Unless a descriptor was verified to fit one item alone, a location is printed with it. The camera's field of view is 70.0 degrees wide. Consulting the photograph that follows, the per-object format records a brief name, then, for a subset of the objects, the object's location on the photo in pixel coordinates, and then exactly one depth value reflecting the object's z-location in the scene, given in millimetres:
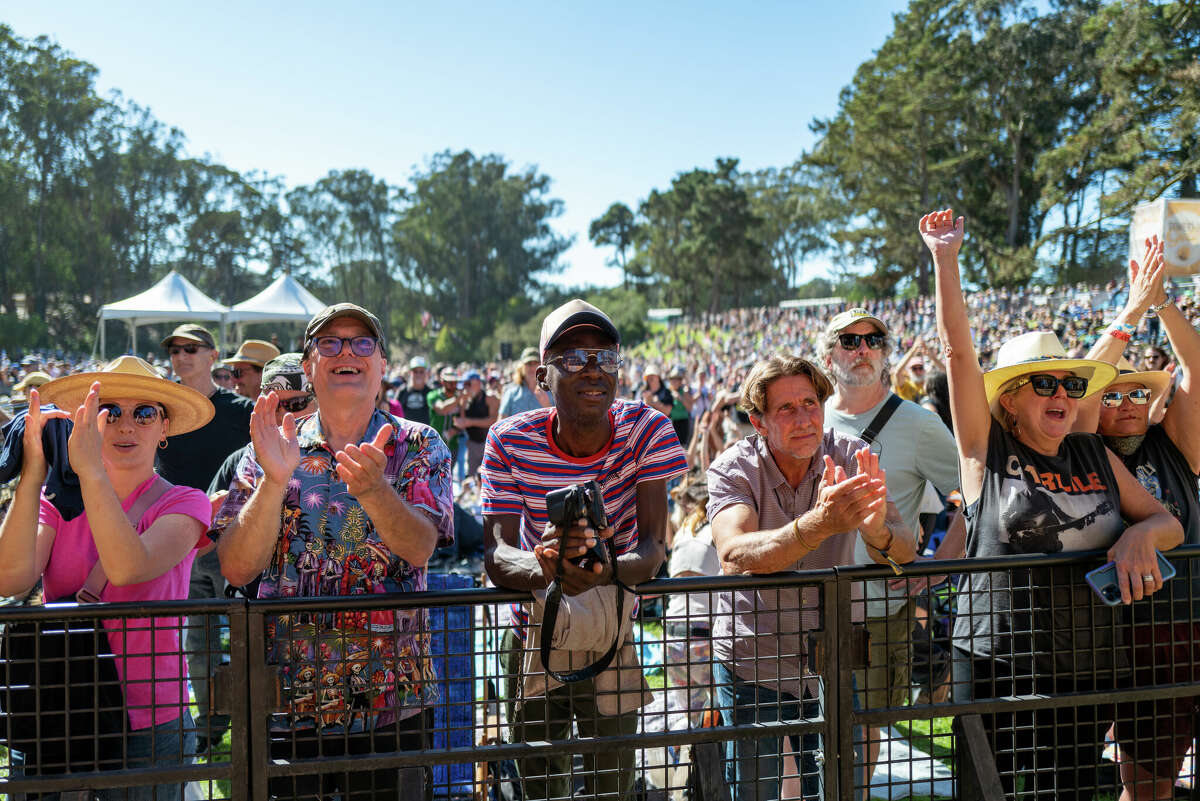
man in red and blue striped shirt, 2260
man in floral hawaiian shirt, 2076
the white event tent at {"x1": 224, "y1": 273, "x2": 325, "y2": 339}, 21938
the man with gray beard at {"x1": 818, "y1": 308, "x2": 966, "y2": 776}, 3365
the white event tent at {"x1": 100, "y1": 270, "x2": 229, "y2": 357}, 21031
